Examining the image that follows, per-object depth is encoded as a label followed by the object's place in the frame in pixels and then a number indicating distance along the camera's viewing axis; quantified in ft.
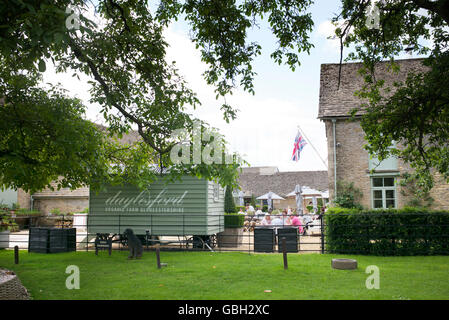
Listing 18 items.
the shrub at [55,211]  93.09
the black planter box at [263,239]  44.75
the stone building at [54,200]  96.68
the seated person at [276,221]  59.12
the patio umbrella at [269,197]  92.39
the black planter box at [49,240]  46.39
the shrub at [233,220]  56.08
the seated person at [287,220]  64.29
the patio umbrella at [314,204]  86.37
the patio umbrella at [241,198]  109.92
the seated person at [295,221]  55.64
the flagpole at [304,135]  81.36
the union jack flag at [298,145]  80.69
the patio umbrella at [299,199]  71.99
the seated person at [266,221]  61.93
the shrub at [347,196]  62.69
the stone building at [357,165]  61.57
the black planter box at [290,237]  44.39
